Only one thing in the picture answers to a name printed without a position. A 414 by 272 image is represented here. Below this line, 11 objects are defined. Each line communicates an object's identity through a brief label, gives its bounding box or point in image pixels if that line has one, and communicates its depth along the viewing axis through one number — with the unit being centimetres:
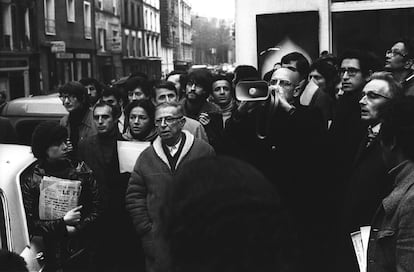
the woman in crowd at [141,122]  516
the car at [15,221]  328
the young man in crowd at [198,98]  593
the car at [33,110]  736
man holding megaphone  395
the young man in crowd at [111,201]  437
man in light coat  409
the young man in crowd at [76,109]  588
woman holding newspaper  352
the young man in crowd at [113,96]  662
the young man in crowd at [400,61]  586
